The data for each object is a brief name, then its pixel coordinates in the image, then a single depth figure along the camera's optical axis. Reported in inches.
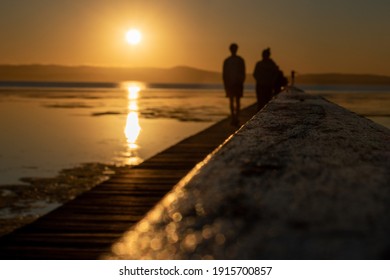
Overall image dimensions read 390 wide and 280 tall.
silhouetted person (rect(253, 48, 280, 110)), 507.5
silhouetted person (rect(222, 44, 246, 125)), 481.1
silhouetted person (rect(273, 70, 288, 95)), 770.8
